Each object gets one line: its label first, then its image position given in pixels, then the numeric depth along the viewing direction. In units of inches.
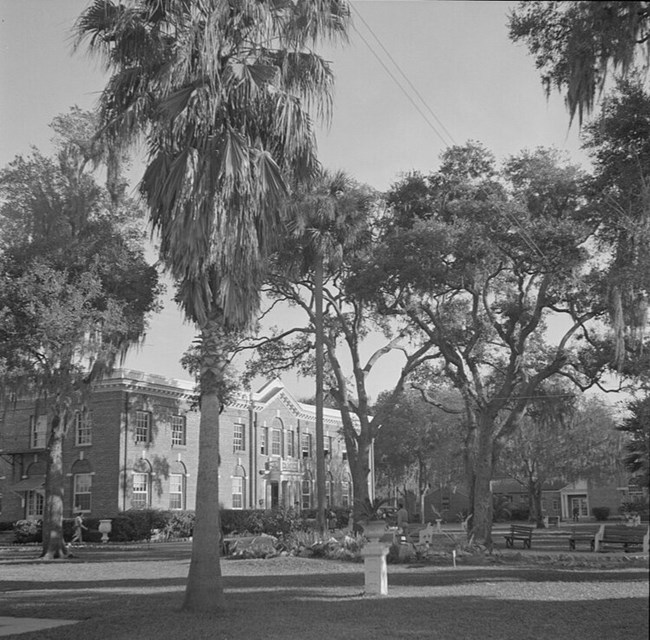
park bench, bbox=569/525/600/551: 975.6
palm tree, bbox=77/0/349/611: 500.7
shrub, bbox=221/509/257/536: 1610.5
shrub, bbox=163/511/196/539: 1524.4
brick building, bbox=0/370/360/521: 1581.0
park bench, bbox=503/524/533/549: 1070.4
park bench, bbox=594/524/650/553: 867.4
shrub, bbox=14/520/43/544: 1456.7
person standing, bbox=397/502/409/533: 1160.2
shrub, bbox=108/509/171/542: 1472.7
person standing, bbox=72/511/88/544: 1355.8
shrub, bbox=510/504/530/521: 2778.1
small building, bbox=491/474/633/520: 2888.8
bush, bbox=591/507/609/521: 2741.1
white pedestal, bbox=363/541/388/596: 545.6
